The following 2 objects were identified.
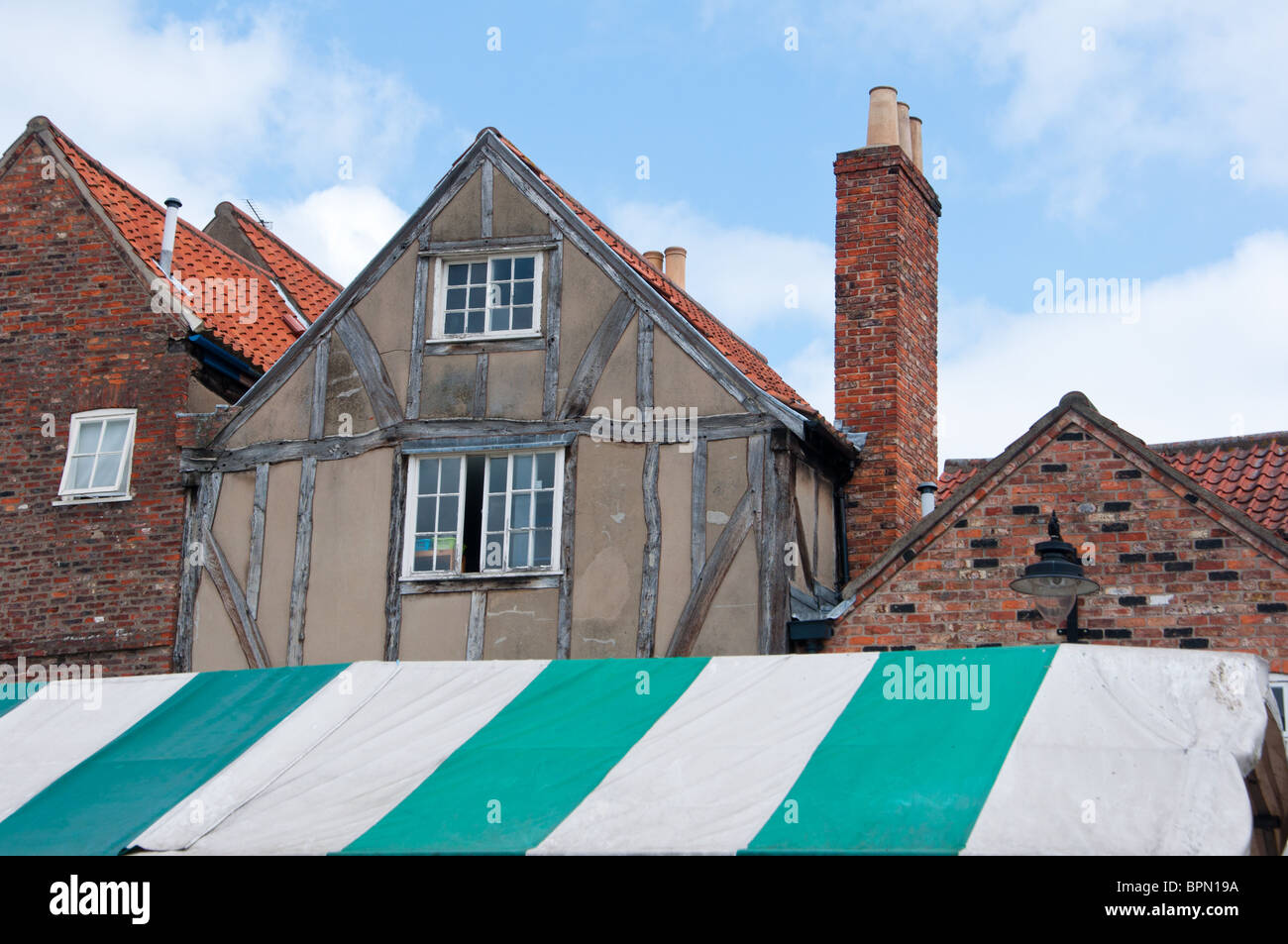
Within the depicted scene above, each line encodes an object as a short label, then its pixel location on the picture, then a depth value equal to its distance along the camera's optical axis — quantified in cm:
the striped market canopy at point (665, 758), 713
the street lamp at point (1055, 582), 934
